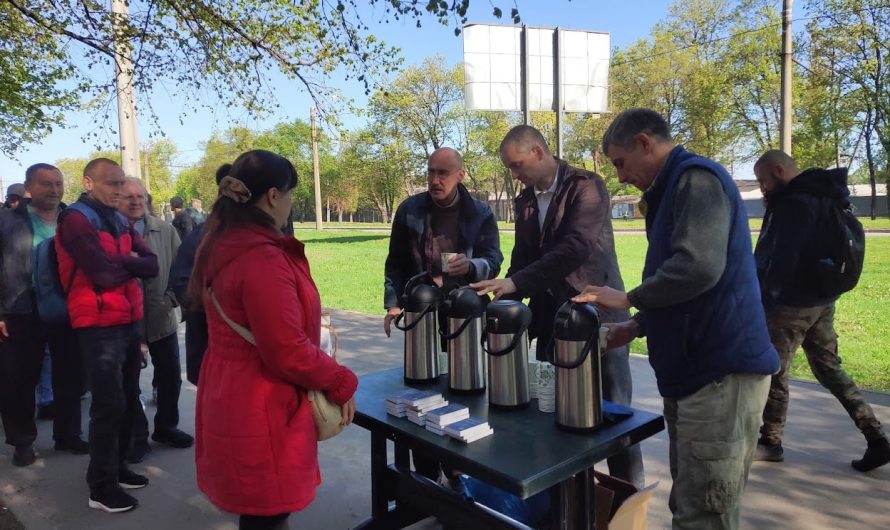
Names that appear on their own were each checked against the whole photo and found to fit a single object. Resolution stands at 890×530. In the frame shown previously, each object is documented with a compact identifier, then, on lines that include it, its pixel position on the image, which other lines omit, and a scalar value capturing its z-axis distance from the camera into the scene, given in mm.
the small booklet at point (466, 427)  1860
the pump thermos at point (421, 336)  2561
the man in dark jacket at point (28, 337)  3924
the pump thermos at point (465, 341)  2350
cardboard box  2156
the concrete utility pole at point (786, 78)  10070
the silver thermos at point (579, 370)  1906
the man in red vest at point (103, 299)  3129
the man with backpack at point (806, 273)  3289
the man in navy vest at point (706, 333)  1820
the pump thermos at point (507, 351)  2108
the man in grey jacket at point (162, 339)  4098
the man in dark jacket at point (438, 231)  3160
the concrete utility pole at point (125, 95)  5578
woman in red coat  1820
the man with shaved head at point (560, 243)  2838
